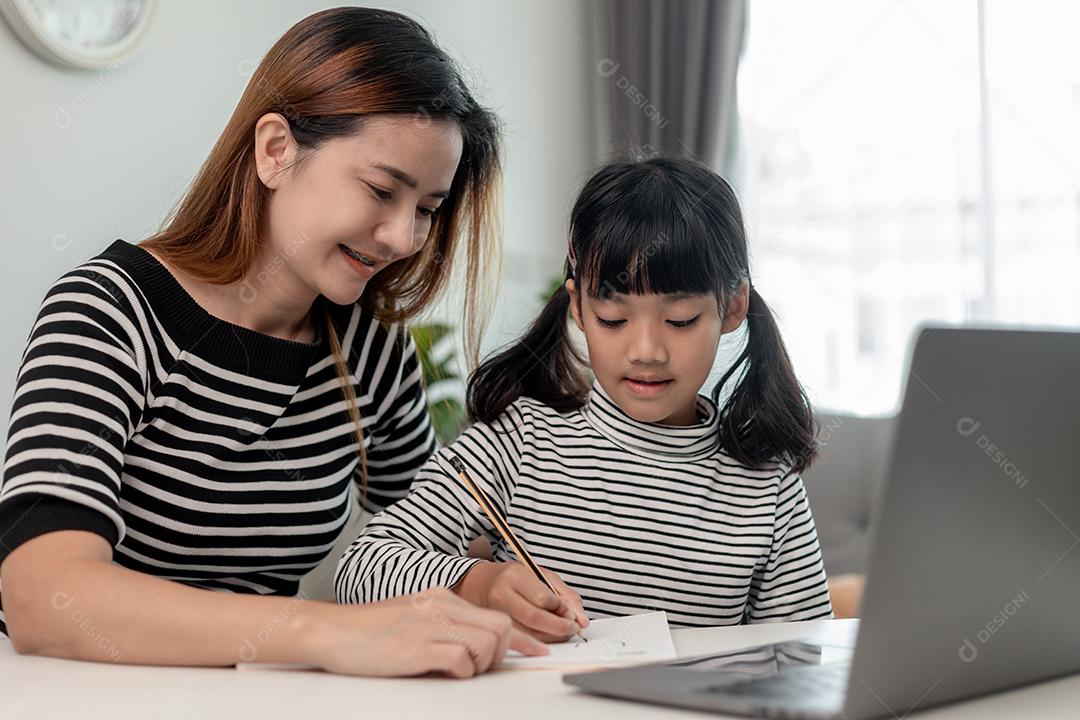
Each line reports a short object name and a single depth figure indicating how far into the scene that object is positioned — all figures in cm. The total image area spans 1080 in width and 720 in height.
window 310
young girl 120
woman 96
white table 69
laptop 59
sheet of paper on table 85
